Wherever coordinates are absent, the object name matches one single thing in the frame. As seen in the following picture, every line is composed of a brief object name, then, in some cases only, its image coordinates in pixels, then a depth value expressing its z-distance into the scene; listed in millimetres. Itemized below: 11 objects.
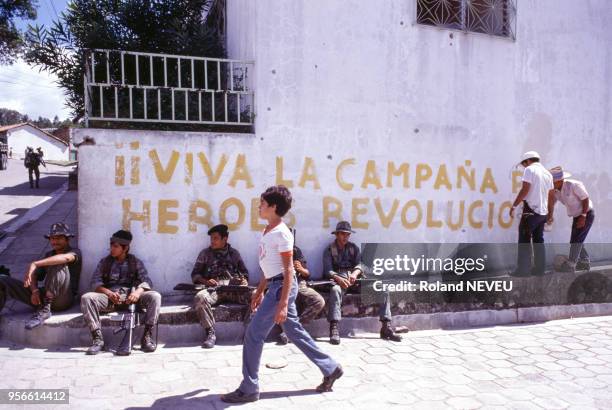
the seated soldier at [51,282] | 4672
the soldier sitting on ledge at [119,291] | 4523
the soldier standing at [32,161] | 16172
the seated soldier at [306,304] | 4992
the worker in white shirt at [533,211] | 5961
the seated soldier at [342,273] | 5094
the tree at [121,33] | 7016
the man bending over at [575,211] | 6547
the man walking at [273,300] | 3432
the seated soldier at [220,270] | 5074
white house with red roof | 52034
